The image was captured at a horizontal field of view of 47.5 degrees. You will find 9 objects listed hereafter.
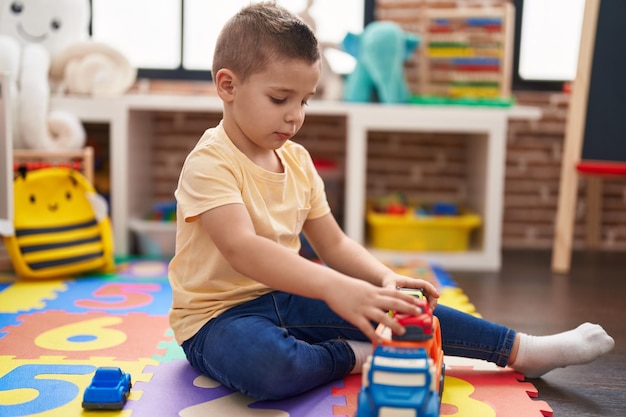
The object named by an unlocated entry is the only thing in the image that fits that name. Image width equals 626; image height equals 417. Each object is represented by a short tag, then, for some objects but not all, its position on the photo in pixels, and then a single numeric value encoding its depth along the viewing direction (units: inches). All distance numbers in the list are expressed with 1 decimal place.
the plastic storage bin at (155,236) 85.7
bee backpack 70.7
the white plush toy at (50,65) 76.5
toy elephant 84.9
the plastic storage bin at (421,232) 85.8
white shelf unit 82.1
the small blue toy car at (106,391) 38.4
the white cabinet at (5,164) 68.1
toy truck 32.9
